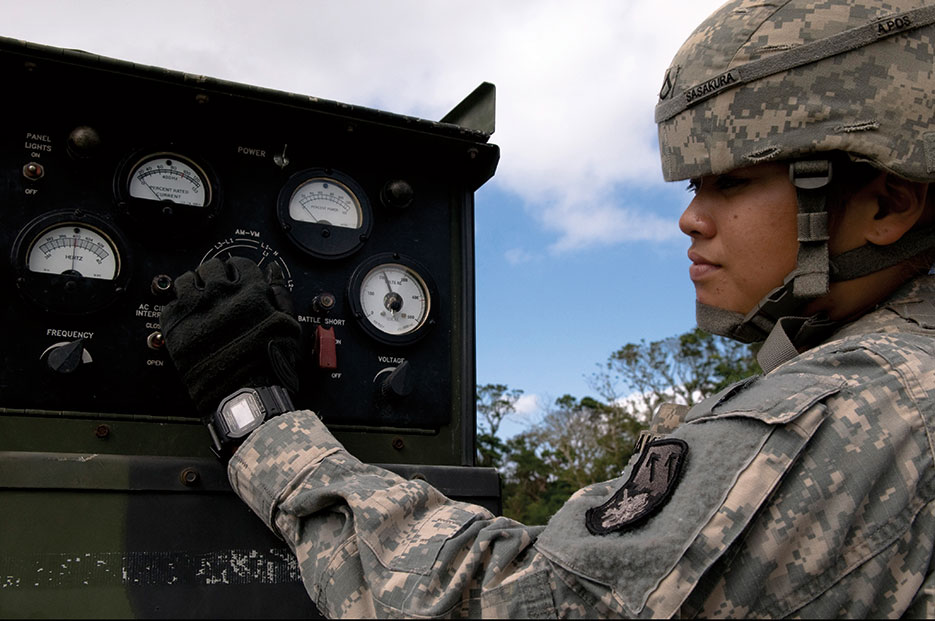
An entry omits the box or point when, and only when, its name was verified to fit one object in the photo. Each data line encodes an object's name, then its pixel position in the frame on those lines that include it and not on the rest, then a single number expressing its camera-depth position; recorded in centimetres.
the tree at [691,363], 1175
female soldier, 122
